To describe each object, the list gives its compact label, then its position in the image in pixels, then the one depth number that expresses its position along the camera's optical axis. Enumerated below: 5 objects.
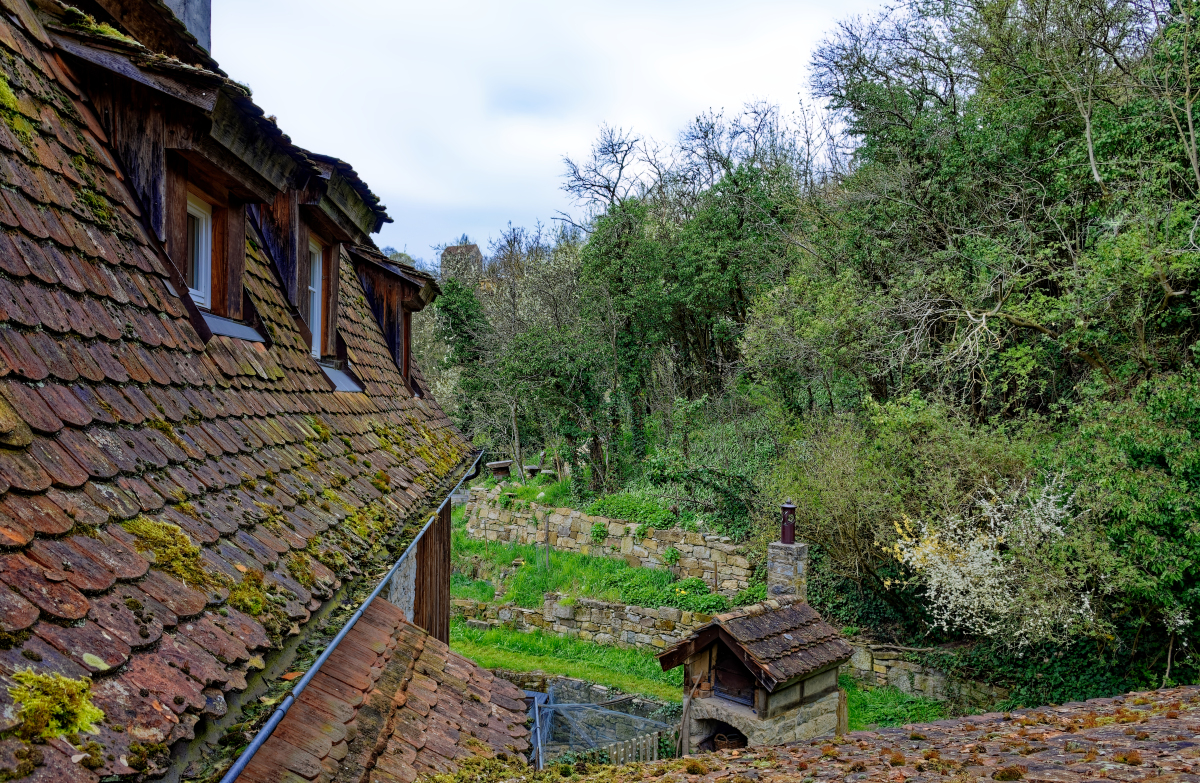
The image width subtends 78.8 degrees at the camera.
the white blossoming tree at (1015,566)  10.34
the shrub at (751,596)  14.59
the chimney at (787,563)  12.95
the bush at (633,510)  17.34
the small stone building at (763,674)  8.96
